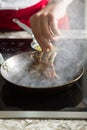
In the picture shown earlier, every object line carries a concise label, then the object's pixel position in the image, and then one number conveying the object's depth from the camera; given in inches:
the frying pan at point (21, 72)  32.7
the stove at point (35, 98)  32.0
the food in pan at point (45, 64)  36.4
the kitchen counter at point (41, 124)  29.1
